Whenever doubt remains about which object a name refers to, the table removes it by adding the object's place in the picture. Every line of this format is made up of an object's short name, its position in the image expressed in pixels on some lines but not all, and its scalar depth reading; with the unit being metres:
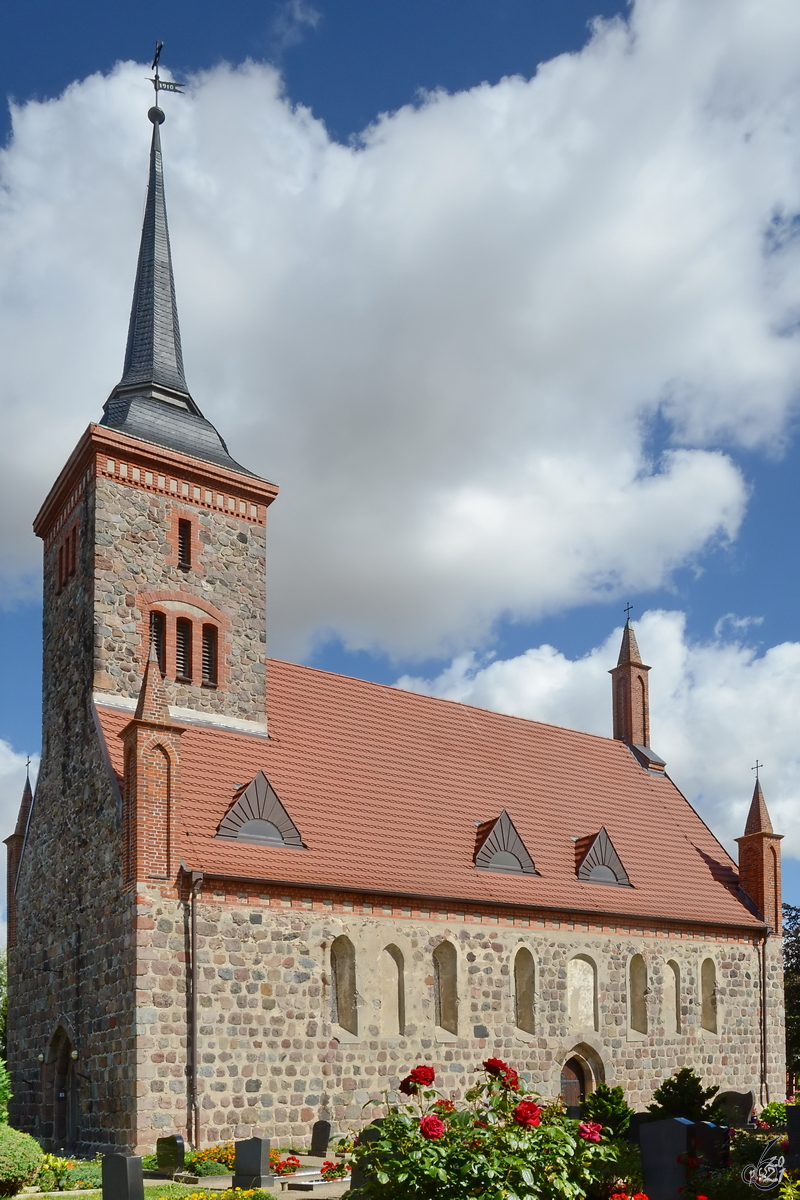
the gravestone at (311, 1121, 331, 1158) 19.91
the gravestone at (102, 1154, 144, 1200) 13.79
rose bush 10.66
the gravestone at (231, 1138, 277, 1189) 16.25
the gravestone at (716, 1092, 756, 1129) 24.37
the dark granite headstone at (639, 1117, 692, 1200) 13.98
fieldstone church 20.97
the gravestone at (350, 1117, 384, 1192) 11.38
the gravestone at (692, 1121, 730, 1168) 14.27
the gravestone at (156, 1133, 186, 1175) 17.67
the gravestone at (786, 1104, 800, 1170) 13.63
